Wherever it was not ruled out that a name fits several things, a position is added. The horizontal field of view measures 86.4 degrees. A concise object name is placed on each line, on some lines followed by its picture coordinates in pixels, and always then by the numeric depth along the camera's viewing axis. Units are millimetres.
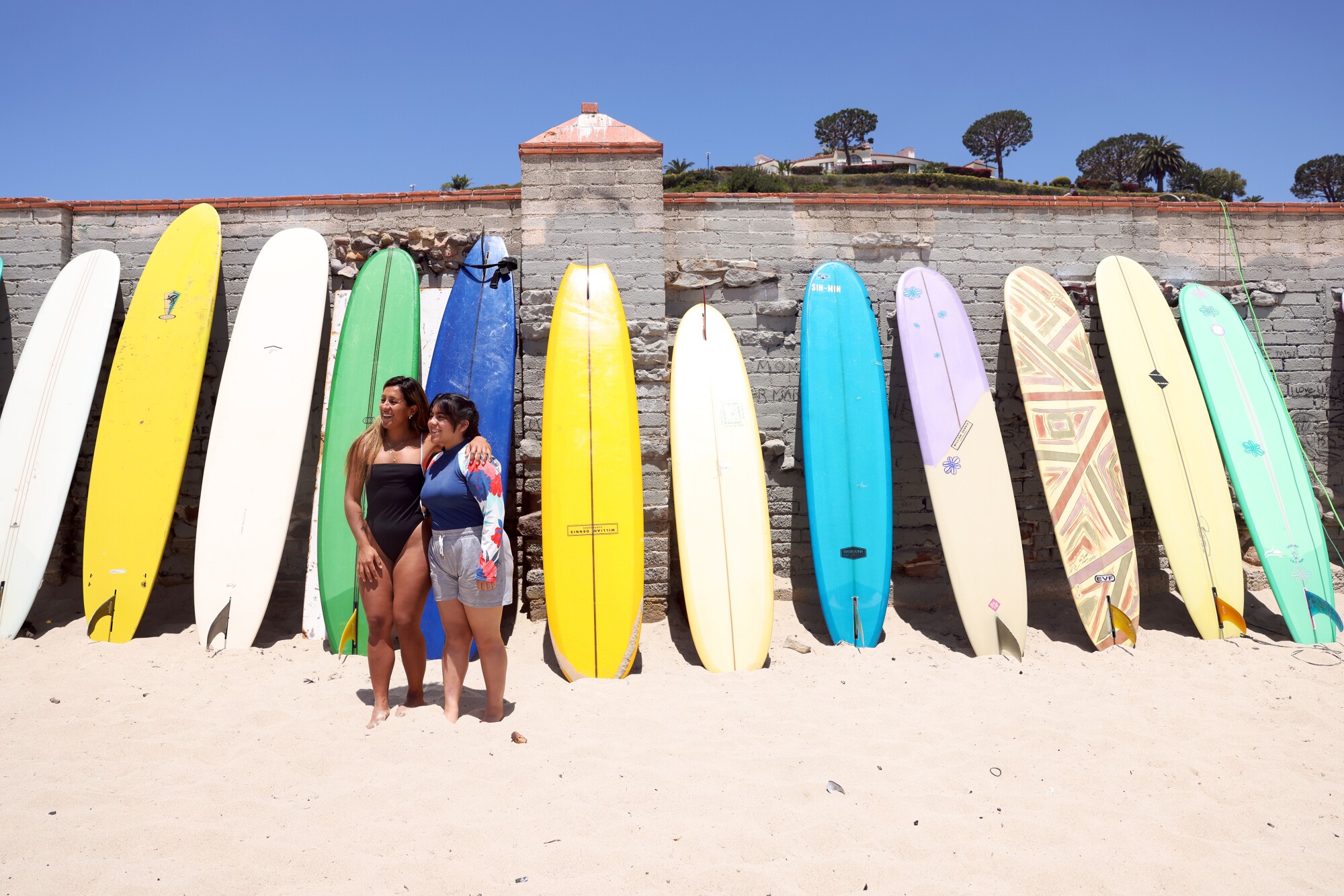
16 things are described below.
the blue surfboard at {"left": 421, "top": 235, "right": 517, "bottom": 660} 3650
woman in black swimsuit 2350
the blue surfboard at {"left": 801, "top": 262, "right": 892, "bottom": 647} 3525
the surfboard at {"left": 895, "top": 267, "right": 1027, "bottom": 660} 3418
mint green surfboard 3590
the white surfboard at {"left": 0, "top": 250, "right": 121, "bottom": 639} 3451
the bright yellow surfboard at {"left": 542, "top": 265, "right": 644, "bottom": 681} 3096
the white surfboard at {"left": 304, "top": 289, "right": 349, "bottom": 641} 3445
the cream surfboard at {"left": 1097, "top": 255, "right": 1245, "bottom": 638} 3598
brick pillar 3756
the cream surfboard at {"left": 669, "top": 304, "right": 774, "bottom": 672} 3232
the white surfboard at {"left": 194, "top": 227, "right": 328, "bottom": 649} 3379
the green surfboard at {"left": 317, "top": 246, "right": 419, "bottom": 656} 3305
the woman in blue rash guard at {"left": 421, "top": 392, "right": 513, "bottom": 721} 2266
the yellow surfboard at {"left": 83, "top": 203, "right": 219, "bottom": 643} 3418
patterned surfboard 3502
